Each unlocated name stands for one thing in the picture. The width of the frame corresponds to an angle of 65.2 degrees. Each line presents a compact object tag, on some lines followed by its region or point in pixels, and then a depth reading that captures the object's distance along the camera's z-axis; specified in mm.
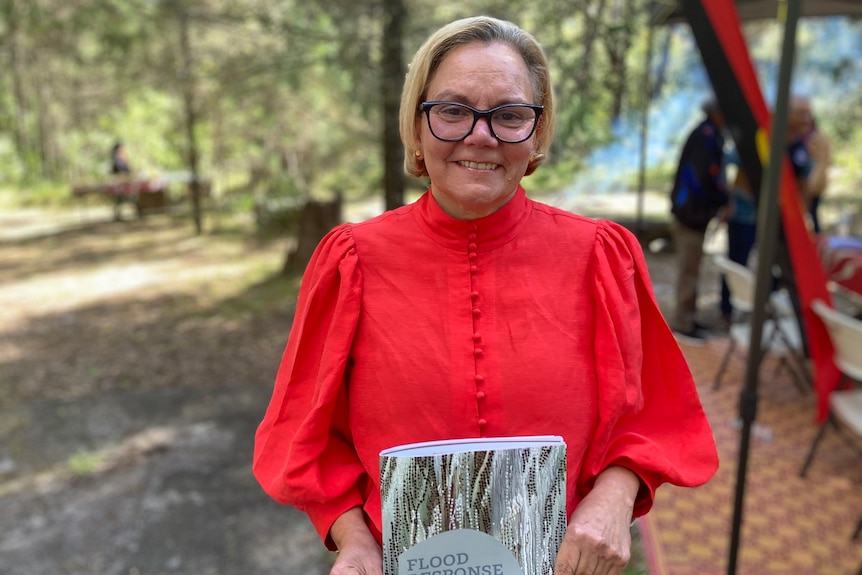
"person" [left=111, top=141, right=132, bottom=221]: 13328
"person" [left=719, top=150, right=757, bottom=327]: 5316
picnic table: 13156
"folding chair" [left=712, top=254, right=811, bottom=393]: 4266
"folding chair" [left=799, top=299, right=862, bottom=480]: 3074
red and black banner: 3023
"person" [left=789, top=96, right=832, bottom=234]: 5047
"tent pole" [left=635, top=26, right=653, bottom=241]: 4647
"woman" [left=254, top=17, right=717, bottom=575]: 1119
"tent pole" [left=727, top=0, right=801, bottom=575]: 1927
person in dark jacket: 5039
